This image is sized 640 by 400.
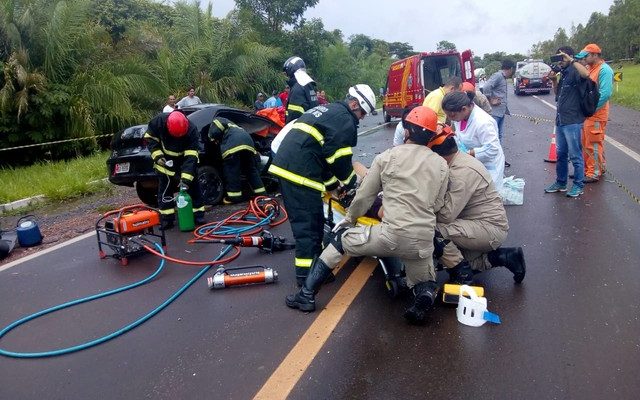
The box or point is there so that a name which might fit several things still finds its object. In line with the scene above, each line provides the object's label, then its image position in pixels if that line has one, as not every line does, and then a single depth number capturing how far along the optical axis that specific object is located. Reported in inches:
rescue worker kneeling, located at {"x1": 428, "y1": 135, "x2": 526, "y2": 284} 152.5
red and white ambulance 551.2
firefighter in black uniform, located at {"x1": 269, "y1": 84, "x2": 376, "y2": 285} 159.2
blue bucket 228.4
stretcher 152.7
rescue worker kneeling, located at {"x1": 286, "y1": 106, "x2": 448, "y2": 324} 134.3
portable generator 194.1
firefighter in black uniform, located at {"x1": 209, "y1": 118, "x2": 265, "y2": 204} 263.3
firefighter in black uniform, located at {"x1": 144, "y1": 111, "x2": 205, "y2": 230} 239.9
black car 269.1
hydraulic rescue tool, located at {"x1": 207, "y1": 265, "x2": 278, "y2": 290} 167.6
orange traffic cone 359.9
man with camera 257.0
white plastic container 135.1
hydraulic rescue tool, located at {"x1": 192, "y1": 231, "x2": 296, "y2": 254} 191.0
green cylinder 236.4
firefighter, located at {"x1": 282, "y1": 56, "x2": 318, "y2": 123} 273.1
